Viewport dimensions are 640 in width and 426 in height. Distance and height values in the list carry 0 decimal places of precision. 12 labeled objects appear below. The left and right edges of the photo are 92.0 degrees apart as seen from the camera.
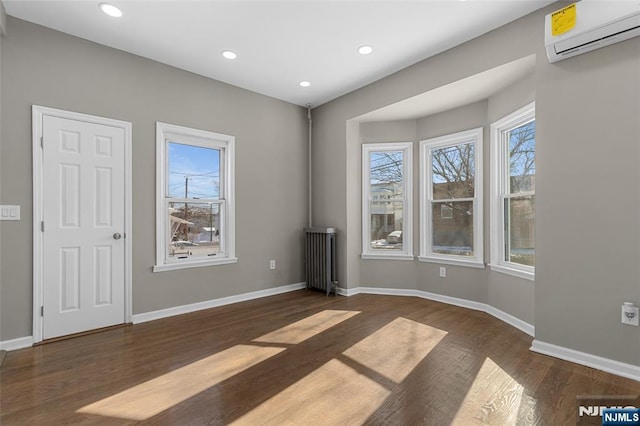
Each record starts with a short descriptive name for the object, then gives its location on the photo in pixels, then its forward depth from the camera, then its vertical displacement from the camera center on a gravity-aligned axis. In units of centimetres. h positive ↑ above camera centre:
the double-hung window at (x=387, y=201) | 449 +23
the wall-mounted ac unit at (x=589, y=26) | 208 +135
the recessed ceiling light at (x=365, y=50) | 325 +178
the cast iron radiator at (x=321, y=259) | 450 -64
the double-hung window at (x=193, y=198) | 359 +23
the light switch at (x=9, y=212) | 265 +4
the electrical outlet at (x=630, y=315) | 212 -69
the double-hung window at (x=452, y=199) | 383 +22
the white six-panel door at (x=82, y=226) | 287 -9
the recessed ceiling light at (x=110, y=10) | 261 +179
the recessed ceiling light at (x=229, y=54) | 334 +178
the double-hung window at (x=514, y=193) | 315 +24
